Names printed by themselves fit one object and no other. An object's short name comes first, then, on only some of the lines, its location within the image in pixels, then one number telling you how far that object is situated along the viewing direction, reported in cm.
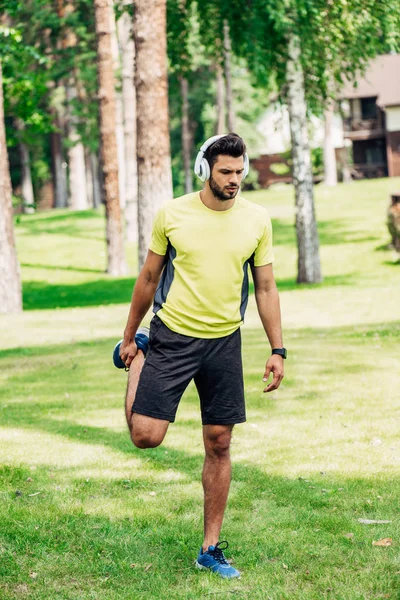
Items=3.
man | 516
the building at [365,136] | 6812
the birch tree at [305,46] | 2131
